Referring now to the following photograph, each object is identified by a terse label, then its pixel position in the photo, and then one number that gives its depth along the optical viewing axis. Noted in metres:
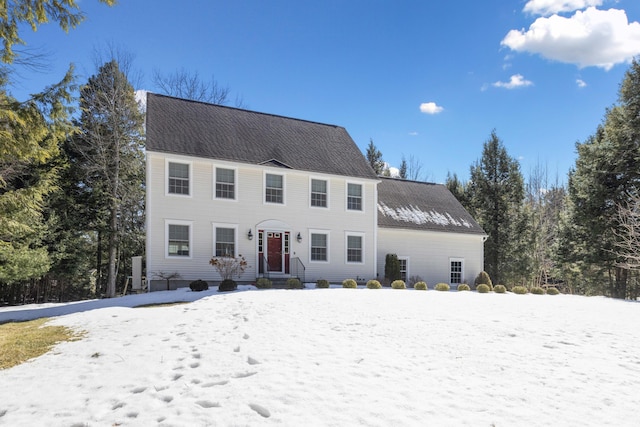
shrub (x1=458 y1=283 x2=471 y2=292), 20.12
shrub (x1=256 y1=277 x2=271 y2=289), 16.52
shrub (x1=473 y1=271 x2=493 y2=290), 22.83
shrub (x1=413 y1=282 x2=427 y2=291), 18.66
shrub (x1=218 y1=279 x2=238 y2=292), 15.09
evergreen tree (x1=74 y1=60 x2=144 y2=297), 23.38
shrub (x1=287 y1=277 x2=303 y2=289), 16.59
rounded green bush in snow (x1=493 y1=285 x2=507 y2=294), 19.86
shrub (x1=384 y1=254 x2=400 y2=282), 21.16
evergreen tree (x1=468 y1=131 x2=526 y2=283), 29.34
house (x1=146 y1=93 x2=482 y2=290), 17.22
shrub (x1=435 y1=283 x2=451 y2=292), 18.84
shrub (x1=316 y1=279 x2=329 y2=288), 17.47
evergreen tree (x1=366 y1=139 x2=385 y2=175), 41.22
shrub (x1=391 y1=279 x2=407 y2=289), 18.02
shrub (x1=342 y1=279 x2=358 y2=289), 17.28
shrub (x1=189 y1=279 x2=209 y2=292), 15.30
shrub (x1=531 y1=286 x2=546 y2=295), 20.58
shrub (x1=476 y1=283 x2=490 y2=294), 19.06
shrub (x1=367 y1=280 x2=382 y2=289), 17.39
